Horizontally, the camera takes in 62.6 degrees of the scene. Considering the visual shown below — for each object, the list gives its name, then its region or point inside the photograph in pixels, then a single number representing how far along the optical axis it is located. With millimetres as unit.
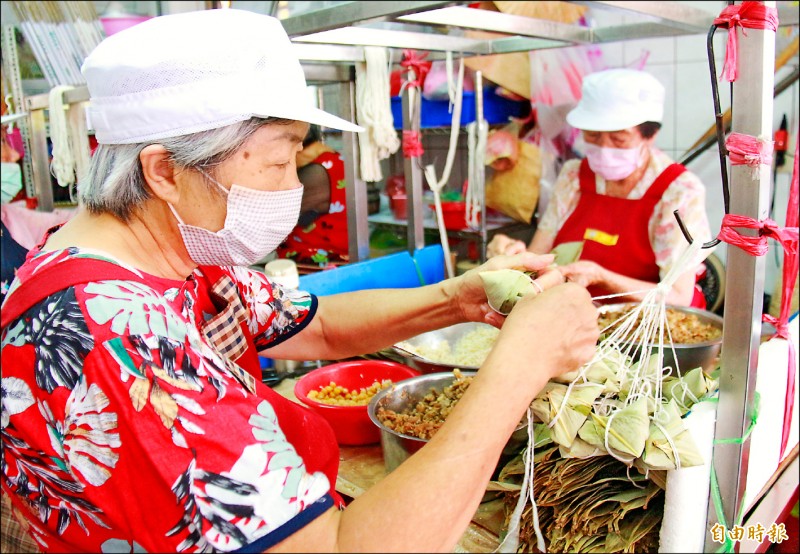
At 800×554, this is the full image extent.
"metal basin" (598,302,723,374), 1979
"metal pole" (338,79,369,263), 2986
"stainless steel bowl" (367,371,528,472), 1572
